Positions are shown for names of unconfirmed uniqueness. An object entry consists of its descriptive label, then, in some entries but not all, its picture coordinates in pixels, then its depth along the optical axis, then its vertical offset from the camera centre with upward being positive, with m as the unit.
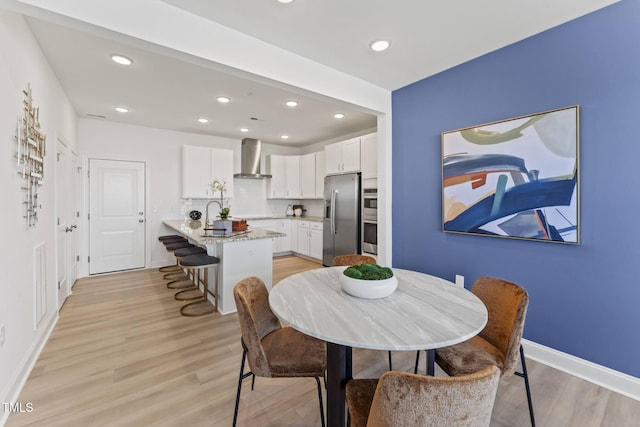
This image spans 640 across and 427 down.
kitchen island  3.20 -0.54
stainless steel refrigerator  4.53 -0.08
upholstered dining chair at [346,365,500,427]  0.80 -0.54
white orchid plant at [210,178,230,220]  5.41 +0.53
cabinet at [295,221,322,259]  5.59 -0.57
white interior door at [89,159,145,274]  4.68 -0.08
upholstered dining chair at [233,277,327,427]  1.41 -0.75
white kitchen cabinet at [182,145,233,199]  5.24 +0.80
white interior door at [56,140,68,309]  3.18 -0.16
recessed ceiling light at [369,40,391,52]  2.38 +1.42
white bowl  1.47 -0.40
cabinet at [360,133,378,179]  4.30 +0.87
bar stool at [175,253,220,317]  3.15 -1.10
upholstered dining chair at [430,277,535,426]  1.47 -0.74
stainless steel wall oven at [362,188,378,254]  4.22 -0.13
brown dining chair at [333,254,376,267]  2.43 -0.42
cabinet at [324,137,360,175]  4.66 +0.95
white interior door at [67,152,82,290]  3.87 -0.02
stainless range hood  5.90 +1.12
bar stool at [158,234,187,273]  4.43 -0.47
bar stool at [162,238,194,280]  4.03 -0.52
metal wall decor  1.97 +0.41
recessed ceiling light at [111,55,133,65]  2.61 +1.42
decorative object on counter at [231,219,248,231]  3.61 -0.18
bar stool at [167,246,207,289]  3.60 -1.08
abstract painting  2.10 +0.29
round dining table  1.09 -0.48
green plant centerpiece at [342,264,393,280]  1.52 -0.33
